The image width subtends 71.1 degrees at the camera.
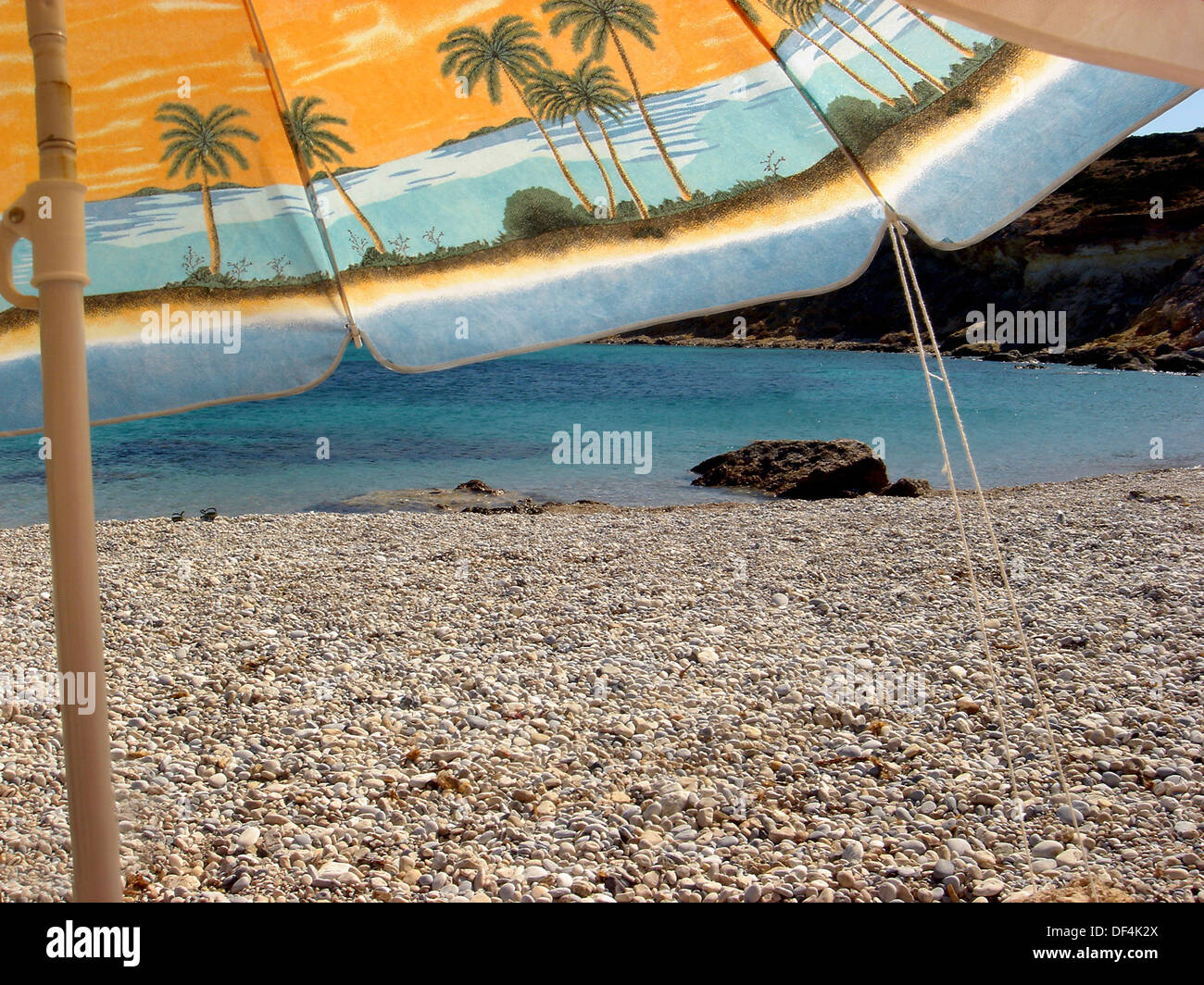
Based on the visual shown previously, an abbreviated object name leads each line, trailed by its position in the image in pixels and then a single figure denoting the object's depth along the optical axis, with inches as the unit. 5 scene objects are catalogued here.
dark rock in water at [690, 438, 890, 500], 579.2
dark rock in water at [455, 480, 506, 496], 685.9
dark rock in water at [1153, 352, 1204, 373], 1305.4
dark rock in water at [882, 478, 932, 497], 550.3
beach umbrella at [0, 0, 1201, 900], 63.9
